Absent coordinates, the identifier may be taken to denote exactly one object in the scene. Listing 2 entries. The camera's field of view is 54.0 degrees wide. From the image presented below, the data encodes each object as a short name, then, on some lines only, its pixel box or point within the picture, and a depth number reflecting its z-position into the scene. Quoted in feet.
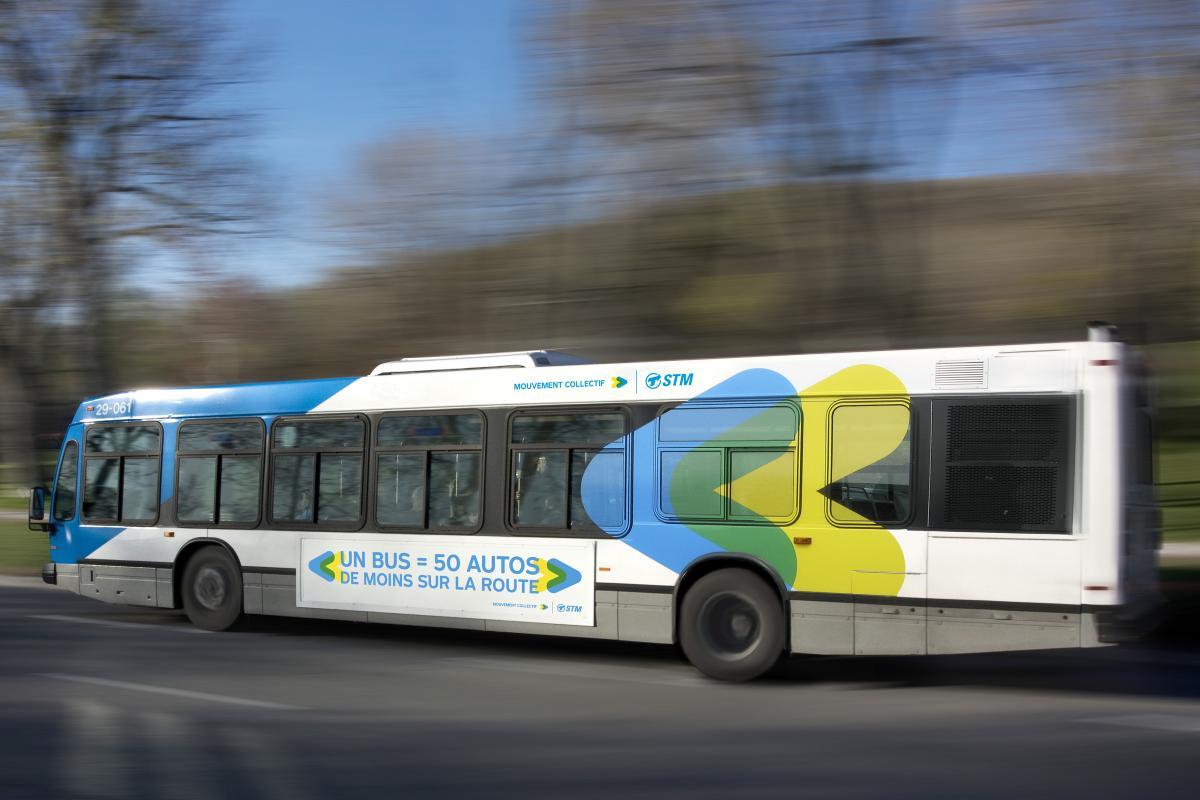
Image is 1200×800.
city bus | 27.76
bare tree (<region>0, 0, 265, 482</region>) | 77.56
